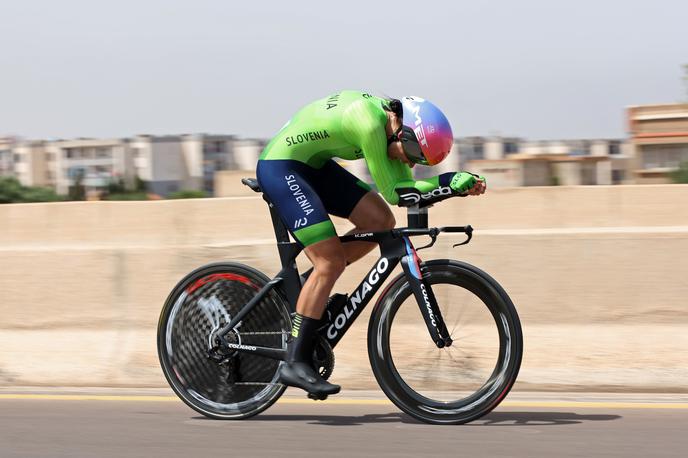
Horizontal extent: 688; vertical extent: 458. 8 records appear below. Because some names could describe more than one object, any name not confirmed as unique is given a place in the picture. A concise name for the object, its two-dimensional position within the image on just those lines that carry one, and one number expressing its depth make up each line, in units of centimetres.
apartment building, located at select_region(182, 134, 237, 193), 16300
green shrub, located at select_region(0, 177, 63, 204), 9806
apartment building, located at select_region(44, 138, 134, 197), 16388
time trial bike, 587
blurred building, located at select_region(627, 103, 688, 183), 8856
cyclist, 564
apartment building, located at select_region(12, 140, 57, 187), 17000
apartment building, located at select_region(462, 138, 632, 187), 10475
